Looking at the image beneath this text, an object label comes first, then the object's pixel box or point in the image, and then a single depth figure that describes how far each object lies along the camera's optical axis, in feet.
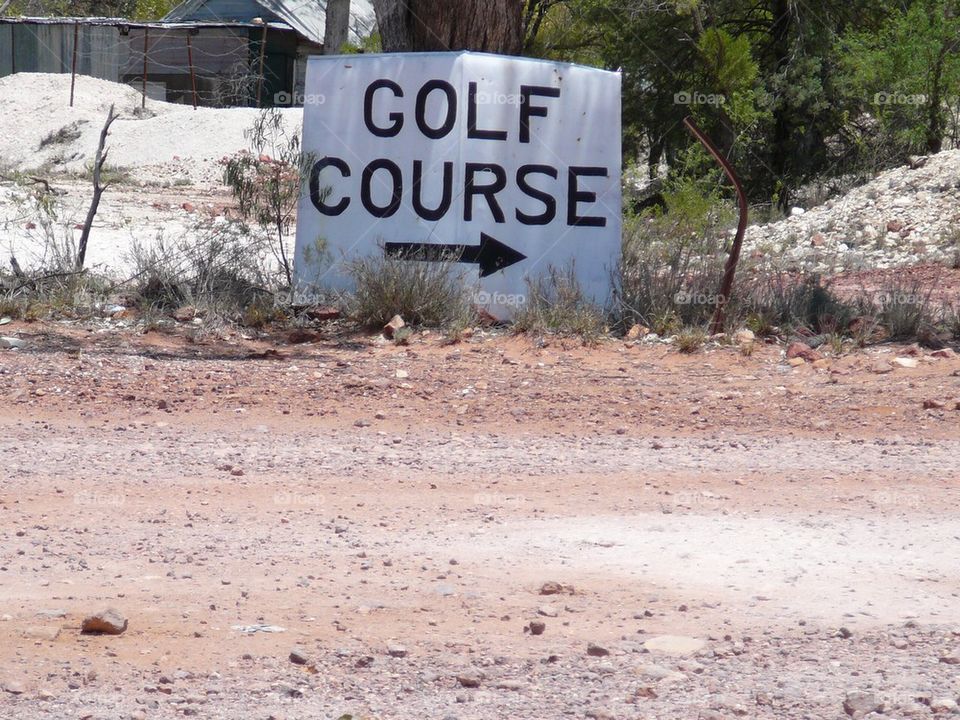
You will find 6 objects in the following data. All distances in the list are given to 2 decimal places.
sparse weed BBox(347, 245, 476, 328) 60.13
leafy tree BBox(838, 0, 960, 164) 112.68
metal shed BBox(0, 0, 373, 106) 224.33
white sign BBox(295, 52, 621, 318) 62.54
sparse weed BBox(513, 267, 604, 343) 58.85
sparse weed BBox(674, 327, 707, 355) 56.59
